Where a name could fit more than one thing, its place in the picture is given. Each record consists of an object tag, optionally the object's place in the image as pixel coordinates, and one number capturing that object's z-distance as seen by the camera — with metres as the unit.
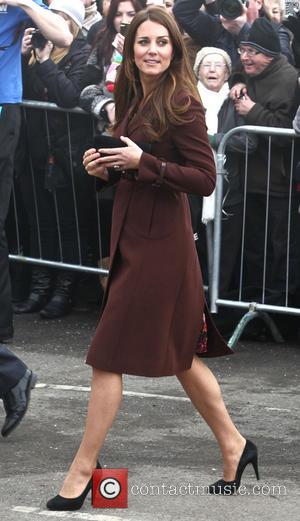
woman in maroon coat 8.39
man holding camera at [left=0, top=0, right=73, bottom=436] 11.53
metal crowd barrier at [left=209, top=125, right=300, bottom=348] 13.56
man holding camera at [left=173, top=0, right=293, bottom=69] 14.96
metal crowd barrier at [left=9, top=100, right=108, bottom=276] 14.98
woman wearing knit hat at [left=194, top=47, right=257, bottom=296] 13.96
